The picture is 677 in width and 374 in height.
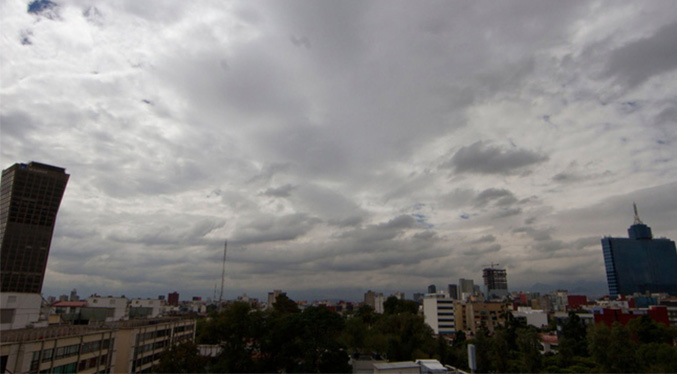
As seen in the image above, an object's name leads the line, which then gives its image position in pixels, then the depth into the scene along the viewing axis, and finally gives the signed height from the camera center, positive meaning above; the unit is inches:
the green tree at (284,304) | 2714.1 -113.6
